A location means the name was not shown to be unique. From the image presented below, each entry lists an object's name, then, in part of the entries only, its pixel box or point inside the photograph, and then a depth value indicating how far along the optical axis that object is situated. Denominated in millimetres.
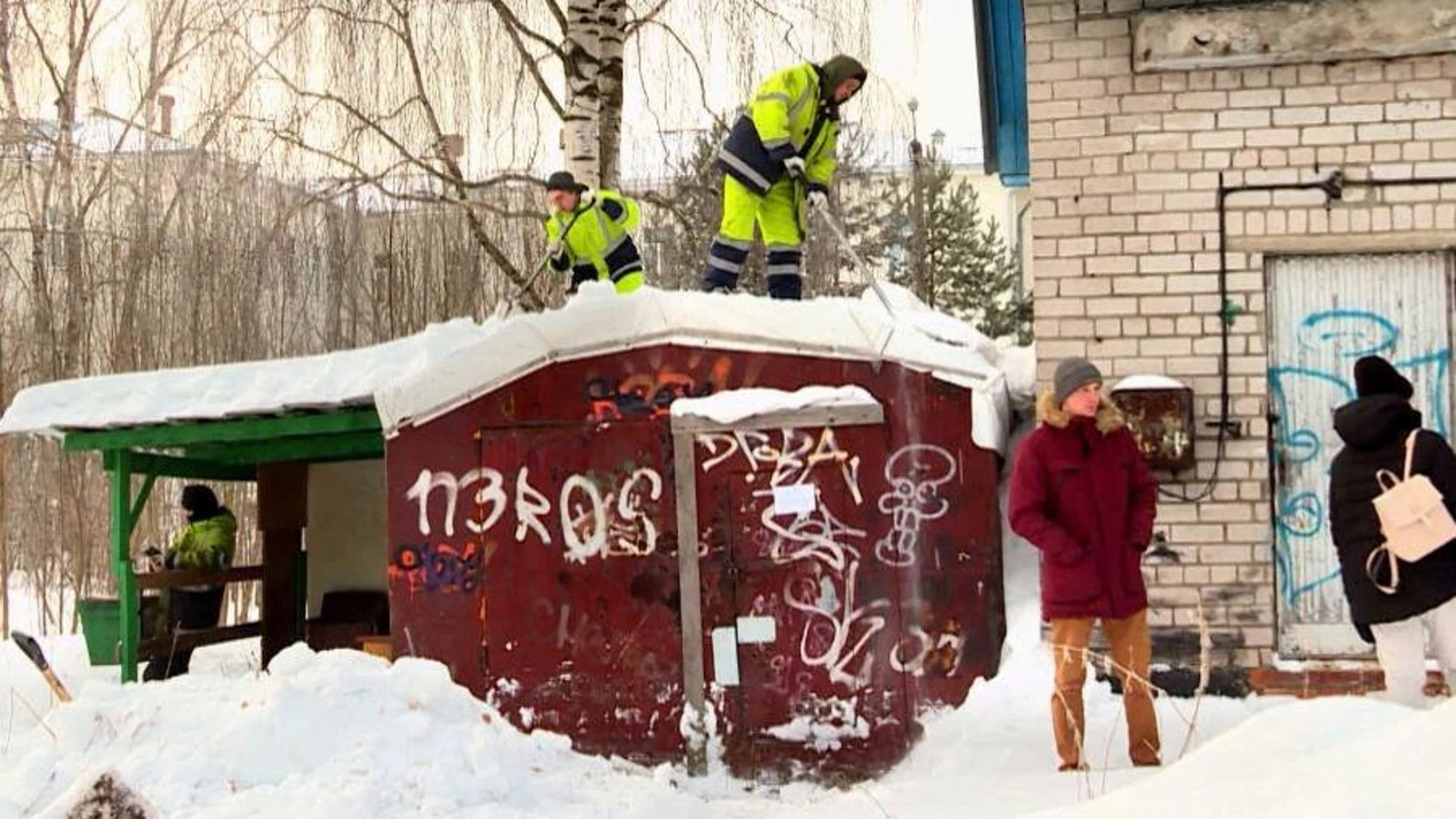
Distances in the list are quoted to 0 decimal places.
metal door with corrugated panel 7059
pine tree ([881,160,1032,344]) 30625
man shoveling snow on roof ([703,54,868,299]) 8273
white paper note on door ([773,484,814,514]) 7695
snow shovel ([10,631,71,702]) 8078
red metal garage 7570
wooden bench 10828
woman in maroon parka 5840
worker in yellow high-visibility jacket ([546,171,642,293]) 9688
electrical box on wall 7027
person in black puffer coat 5547
